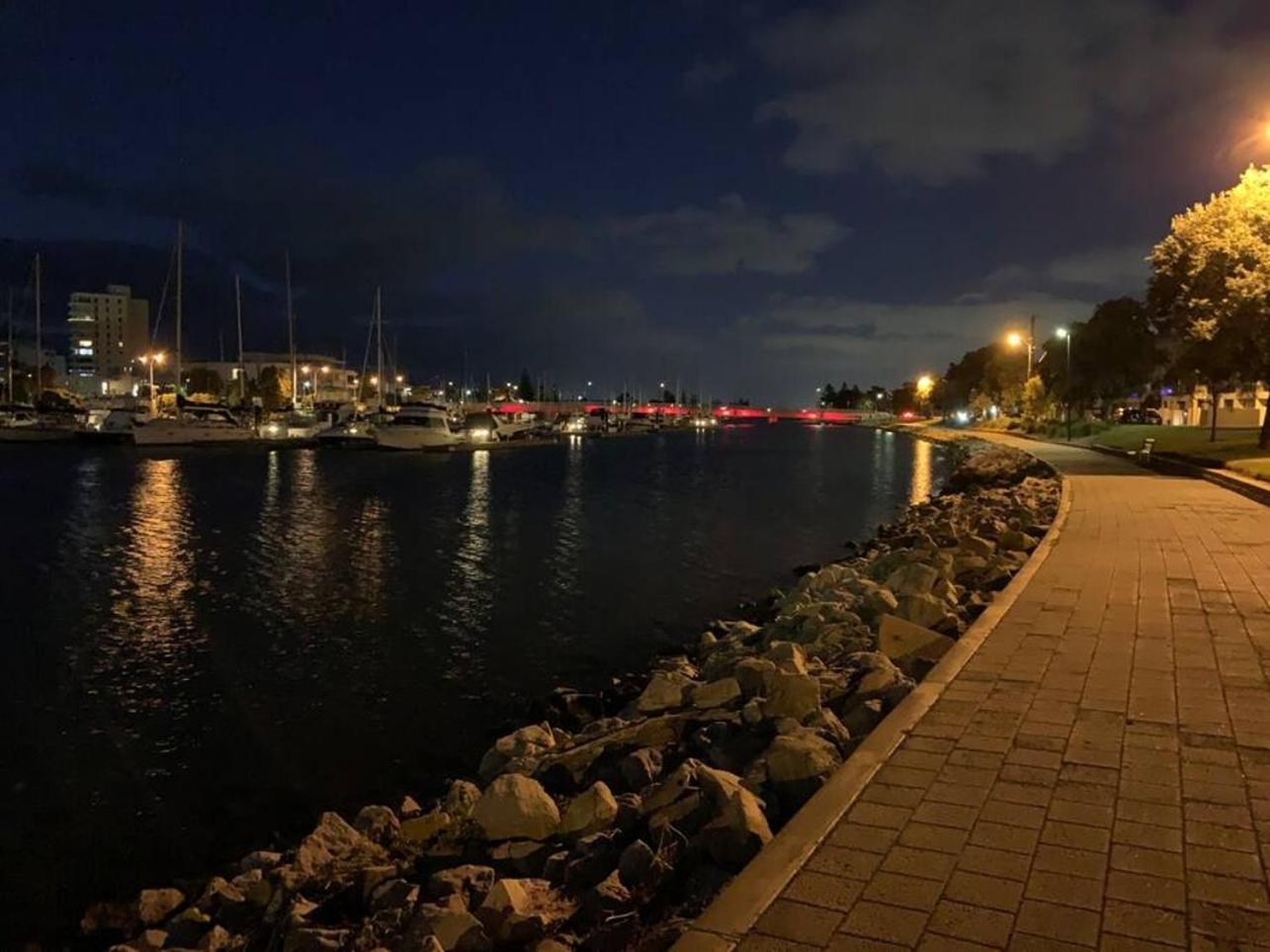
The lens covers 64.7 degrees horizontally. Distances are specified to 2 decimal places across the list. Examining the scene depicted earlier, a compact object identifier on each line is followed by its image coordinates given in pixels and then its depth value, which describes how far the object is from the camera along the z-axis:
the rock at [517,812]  6.43
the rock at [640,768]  7.28
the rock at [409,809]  7.89
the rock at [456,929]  4.78
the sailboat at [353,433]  83.75
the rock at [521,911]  4.94
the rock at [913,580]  12.03
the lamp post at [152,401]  82.44
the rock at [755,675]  8.45
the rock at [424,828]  7.00
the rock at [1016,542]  15.99
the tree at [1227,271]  24.81
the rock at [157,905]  6.68
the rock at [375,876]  6.04
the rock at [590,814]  6.32
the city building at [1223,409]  70.88
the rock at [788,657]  9.06
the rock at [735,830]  5.23
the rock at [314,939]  5.12
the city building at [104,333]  183.00
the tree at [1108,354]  80.00
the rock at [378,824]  7.19
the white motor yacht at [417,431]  79.19
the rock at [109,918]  6.91
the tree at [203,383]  146.38
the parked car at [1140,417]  83.38
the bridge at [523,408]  170.75
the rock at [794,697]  7.83
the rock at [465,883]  5.50
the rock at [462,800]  7.17
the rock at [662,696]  9.69
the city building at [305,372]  162.64
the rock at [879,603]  11.48
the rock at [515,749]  8.63
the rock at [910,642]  9.30
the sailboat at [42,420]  80.12
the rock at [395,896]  5.64
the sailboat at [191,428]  75.69
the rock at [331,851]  6.59
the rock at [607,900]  5.00
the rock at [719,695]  8.77
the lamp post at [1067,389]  62.98
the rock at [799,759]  6.19
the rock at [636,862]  5.27
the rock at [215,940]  5.77
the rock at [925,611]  10.49
